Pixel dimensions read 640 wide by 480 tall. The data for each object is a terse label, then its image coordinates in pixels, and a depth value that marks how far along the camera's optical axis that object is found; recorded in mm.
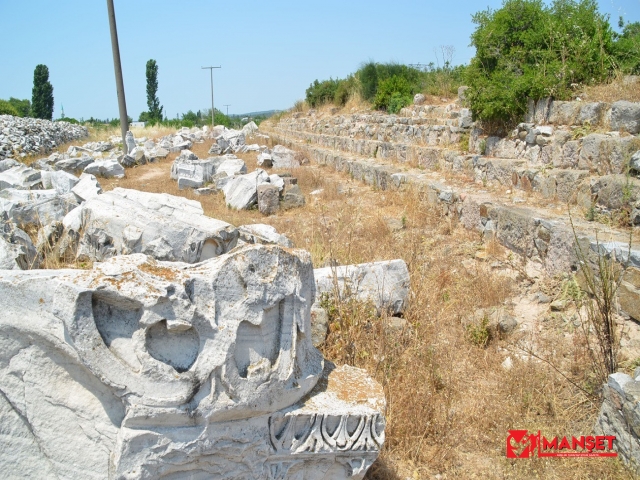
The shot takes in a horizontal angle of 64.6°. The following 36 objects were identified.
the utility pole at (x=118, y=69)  15172
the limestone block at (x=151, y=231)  4762
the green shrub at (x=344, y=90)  18639
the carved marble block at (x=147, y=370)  1713
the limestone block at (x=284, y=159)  13472
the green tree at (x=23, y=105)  42406
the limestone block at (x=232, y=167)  11125
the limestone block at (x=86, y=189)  7027
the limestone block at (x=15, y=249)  4129
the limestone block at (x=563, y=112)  6422
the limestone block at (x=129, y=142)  15750
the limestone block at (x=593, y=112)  6012
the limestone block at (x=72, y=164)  12500
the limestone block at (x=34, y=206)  6027
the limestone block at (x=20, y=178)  8773
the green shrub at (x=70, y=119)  37944
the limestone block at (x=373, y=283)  3947
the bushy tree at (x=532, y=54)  6820
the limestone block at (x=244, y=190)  8914
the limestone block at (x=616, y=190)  4672
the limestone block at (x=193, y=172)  10727
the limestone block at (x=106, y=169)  12078
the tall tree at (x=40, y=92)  40906
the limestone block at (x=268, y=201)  8656
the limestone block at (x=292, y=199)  8875
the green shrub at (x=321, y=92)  21406
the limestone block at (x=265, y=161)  13164
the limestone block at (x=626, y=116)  5434
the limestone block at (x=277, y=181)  9297
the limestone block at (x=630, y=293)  3725
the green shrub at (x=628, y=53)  6645
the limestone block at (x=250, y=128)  25423
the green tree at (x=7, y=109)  29550
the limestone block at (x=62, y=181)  8390
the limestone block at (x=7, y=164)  11541
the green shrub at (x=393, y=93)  13523
